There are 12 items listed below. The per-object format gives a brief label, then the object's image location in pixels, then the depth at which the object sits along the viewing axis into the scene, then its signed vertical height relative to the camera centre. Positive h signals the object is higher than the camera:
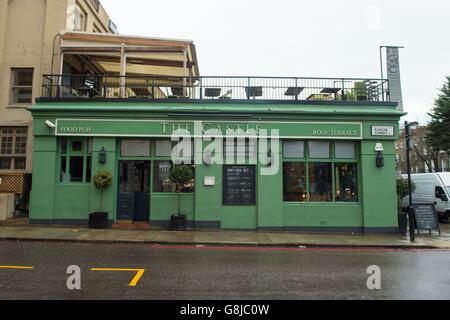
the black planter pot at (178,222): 14.52 -1.12
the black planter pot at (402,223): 14.80 -1.16
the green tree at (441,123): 33.94 +6.62
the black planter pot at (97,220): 14.34 -1.03
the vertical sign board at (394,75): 16.73 +5.61
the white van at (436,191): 21.38 +0.20
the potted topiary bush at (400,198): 14.85 -0.18
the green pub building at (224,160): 15.00 +1.39
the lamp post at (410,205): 13.46 -0.44
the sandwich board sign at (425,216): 15.25 -0.91
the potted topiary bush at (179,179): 14.15 +0.56
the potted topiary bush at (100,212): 14.35 -0.73
